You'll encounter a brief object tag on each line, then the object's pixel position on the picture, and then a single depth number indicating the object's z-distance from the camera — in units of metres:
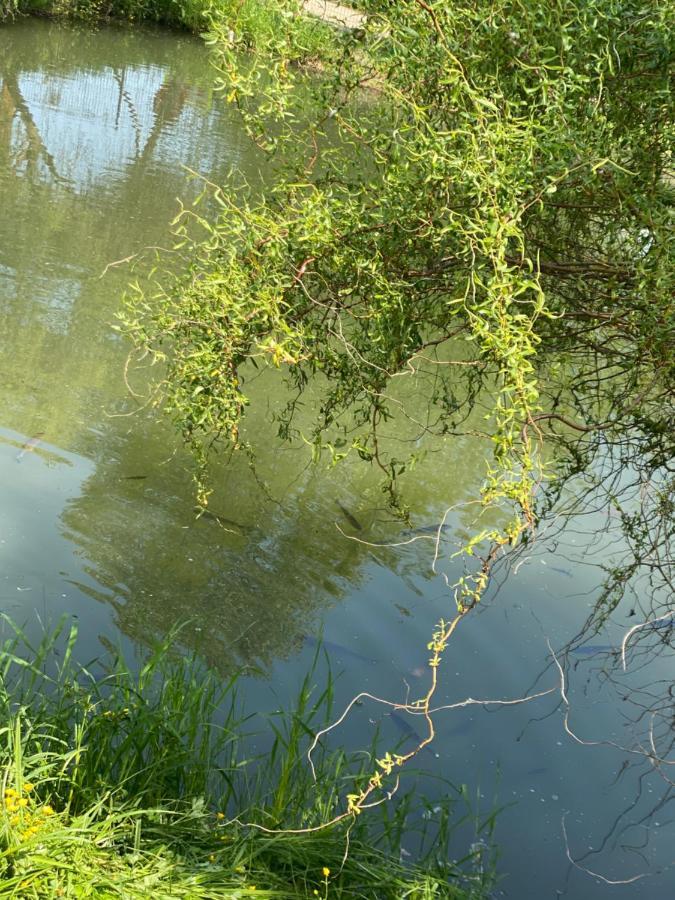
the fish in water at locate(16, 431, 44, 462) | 5.75
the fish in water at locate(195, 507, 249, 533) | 5.55
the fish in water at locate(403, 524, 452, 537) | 5.96
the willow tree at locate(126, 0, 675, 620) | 3.35
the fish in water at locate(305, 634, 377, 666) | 4.84
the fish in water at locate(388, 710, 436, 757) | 4.41
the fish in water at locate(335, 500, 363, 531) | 5.87
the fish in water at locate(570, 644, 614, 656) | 5.29
